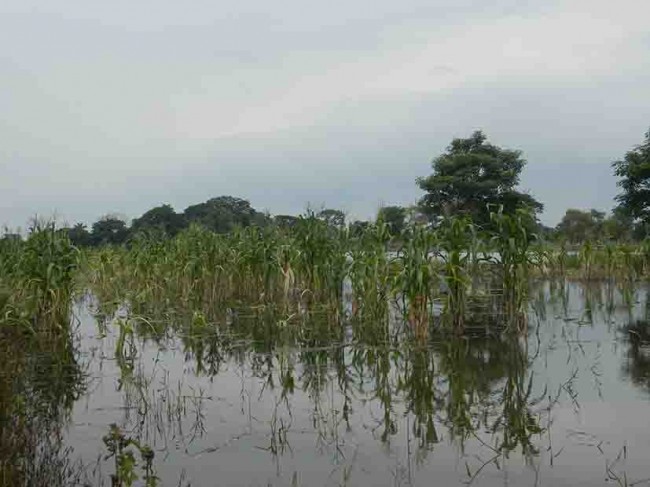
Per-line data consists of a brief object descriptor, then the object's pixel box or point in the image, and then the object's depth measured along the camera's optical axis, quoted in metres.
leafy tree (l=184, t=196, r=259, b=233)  37.38
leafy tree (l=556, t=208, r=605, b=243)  39.69
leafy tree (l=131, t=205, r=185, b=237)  42.40
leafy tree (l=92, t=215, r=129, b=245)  36.66
